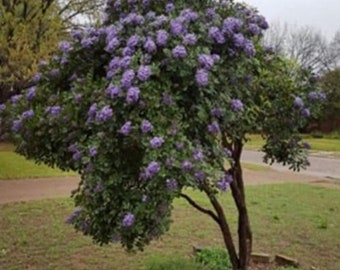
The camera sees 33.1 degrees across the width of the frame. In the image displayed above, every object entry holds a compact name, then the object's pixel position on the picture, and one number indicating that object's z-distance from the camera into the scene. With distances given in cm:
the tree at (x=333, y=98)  3237
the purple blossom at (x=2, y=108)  413
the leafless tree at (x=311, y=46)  4744
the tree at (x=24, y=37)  1239
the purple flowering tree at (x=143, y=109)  295
